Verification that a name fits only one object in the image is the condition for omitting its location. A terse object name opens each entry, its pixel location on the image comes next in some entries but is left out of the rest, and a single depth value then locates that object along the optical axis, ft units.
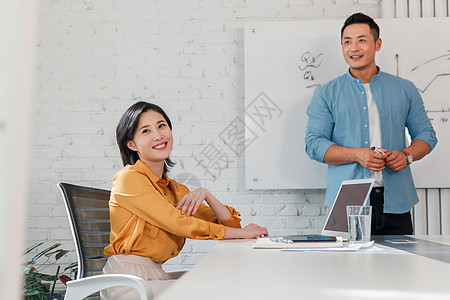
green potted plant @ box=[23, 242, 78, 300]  8.47
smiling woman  5.09
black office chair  5.23
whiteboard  10.07
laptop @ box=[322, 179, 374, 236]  5.36
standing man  8.00
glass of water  4.61
